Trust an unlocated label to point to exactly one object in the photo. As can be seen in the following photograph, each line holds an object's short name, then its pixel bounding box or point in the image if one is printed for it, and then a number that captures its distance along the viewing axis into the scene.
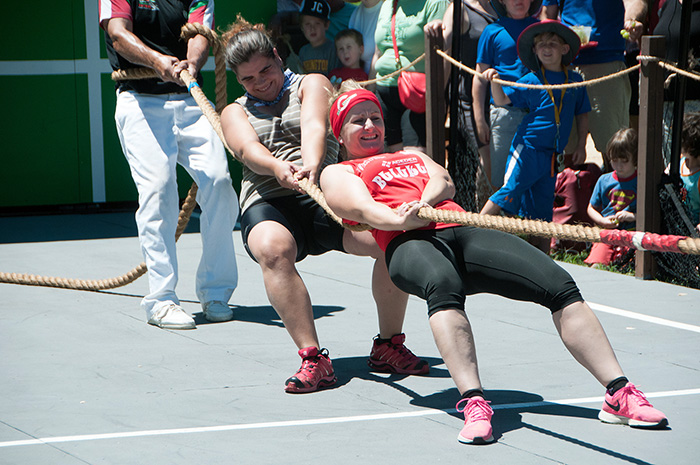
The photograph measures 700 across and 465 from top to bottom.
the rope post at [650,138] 12.72
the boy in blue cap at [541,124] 14.34
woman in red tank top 7.17
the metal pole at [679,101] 13.06
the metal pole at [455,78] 16.55
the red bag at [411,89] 17.23
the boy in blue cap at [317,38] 20.20
